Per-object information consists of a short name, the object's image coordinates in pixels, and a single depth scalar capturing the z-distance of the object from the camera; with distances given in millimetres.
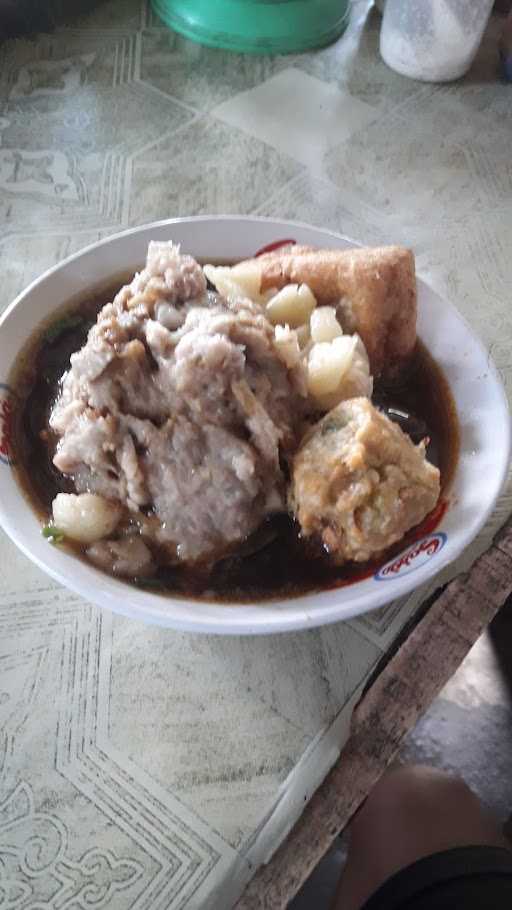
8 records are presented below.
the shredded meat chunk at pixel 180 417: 293
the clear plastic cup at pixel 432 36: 560
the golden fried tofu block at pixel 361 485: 288
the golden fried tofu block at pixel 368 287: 348
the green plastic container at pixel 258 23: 613
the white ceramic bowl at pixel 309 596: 276
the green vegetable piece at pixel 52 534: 295
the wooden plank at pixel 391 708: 295
